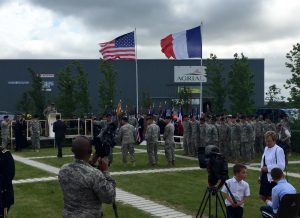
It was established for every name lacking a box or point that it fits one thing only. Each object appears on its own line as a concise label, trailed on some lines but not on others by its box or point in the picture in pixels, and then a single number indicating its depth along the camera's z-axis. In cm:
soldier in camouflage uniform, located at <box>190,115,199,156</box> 2255
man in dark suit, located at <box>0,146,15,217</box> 902
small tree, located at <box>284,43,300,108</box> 2773
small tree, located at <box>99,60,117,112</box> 4509
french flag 2847
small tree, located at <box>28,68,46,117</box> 4228
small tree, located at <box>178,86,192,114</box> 5000
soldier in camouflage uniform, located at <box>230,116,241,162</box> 2131
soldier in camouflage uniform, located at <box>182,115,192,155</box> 2347
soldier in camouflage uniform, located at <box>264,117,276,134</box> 2377
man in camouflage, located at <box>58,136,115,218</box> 532
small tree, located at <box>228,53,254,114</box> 3731
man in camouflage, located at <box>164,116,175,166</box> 1952
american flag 3209
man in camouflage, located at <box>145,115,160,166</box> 1934
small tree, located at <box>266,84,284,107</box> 5455
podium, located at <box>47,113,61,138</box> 3062
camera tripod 825
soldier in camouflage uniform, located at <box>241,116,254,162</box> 2107
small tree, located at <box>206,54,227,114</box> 3884
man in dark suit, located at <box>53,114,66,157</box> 2298
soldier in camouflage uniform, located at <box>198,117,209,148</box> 2136
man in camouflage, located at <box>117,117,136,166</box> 1900
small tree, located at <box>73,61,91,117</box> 4166
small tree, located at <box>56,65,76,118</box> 3894
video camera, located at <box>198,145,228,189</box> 791
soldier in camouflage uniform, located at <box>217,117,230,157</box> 2175
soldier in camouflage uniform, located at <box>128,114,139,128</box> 2915
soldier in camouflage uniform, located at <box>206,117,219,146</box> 2108
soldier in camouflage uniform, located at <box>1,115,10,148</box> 2759
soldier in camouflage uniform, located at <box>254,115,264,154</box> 2388
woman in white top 979
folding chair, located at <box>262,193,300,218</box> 755
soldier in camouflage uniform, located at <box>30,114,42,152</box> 2723
